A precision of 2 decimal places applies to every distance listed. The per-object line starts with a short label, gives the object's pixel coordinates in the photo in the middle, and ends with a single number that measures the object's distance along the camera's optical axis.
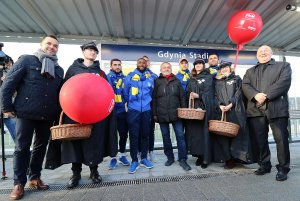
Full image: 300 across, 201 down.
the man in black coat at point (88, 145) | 2.02
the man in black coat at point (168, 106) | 2.63
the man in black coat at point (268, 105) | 2.13
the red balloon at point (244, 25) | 2.96
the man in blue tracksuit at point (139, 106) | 2.53
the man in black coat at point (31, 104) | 1.82
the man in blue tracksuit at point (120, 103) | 2.81
